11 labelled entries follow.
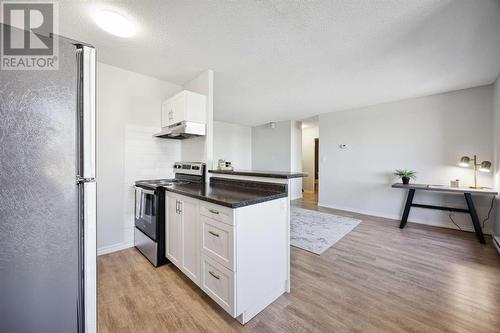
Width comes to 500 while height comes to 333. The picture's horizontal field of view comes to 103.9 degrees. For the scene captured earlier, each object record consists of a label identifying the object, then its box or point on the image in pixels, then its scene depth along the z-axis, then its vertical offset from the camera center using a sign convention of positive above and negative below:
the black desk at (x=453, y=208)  2.89 -0.56
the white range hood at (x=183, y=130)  2.45 +0.47
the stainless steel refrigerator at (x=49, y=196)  0.70 -0.12
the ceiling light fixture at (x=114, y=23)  1.69 +1.30
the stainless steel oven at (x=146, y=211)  2.24 -0.56
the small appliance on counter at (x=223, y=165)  2.83 +0.01
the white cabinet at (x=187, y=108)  2.47 +0.76
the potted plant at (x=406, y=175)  3.66 -0.16
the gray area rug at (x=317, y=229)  2.81 -1.10
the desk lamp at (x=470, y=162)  3.21 +0.06
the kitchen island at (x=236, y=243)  1.40 -0.63
